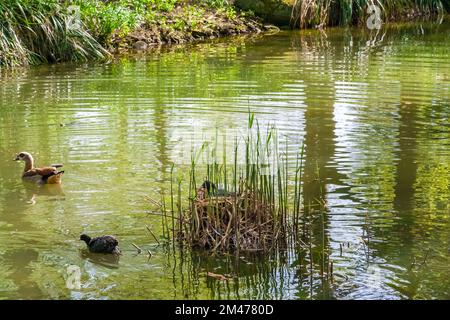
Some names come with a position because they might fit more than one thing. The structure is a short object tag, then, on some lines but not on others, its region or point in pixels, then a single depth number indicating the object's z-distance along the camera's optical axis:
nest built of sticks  10.51
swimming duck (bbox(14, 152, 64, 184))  13.82
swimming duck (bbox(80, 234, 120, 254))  10.56
